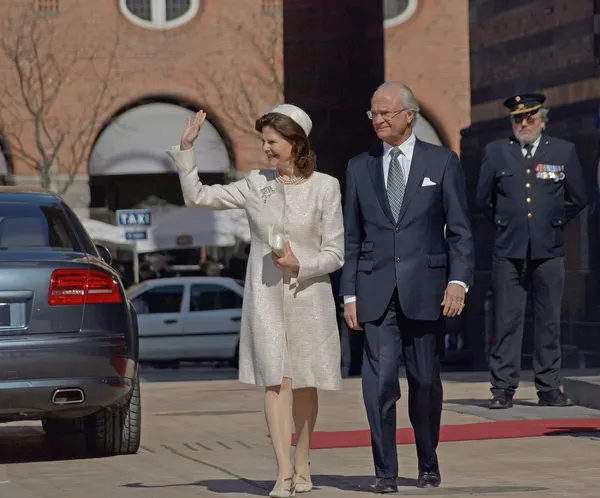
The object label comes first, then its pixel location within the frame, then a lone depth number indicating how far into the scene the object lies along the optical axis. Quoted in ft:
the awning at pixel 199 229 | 182.31
